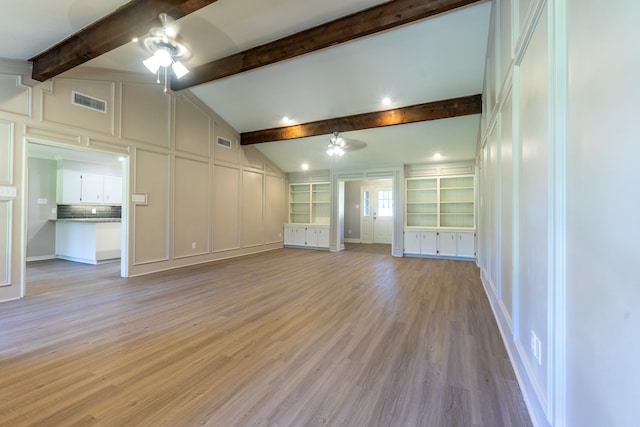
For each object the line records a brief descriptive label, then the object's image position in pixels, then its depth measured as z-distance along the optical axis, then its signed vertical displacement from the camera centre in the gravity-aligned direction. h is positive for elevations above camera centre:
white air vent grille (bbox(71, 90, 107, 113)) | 4.31 +1.77
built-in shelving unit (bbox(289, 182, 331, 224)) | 9.41 +0.36
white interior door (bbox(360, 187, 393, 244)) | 10.21 -0.05
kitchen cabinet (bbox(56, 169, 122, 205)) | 6.85 +0.61
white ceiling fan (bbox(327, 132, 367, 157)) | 6.21 +1.70
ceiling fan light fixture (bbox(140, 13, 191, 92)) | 2.84 +1.80
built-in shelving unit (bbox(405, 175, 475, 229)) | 7.45 +0.33
